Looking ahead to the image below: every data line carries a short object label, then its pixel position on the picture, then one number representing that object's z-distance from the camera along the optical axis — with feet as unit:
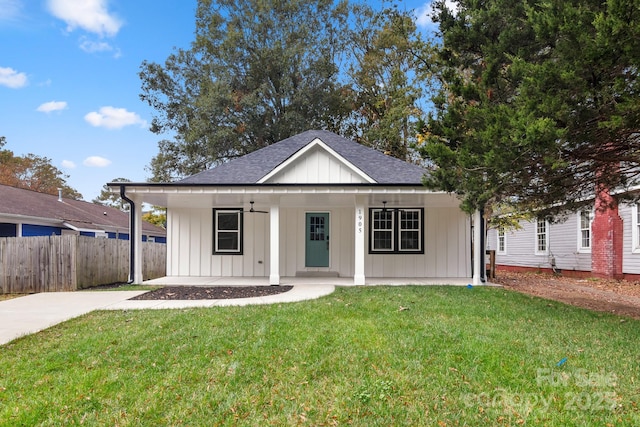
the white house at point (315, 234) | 39.83
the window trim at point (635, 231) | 43.19
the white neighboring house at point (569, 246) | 44.37
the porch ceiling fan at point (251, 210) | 38.94
